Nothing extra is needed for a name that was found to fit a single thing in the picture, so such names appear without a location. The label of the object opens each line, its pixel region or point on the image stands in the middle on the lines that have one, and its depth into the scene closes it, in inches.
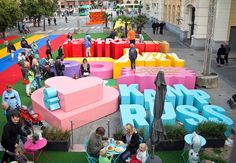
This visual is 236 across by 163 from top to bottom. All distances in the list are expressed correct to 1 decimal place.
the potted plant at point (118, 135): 366.0
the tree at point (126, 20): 1335.3
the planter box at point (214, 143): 369.4
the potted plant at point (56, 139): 365.1
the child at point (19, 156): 285.3
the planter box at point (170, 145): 364.8
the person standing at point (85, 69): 607.1
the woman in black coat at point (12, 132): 282.5
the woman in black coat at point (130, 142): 316.3
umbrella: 285.3
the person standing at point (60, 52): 732.7
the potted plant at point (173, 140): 364.8
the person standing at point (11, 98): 398.3
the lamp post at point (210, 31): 592.8
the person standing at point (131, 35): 994.2
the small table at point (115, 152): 318.9
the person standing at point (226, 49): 809.2
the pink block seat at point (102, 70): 667.4
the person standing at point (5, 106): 351.6
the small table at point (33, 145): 331.9
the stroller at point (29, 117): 388.2
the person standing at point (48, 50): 809.4
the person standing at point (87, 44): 816.9
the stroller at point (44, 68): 678.5
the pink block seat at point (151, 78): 574.2
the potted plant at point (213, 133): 369.7
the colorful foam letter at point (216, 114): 400.5
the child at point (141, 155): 300.0
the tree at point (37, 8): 1594.6
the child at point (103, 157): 298.7
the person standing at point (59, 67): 607.5
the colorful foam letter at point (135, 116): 394.1
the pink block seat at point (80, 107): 427.5
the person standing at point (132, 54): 609.1
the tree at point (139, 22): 1414.9
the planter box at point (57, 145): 364.8
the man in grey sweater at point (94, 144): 308.2
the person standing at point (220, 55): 813.5
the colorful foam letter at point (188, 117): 402.0
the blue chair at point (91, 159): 319.9
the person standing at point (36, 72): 552.4
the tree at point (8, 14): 1116.5
